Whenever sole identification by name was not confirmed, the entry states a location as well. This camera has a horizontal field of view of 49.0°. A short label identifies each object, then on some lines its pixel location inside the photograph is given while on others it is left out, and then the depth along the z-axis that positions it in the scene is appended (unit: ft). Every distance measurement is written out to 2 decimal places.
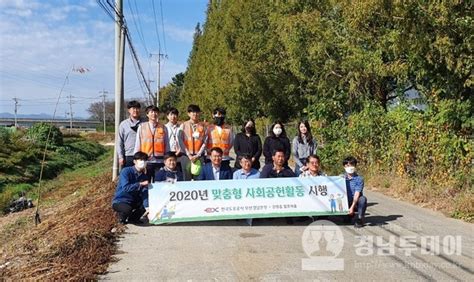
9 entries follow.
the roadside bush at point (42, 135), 125.96
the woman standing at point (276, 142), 30.91
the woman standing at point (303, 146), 31.62
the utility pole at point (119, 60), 48.75
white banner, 26.13
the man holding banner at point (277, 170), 27.96
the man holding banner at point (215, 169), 28.40
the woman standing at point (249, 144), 31.07
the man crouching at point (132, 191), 25.91
